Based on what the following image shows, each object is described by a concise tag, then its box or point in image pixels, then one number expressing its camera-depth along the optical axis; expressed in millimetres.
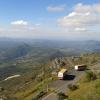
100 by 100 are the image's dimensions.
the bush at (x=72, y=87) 56888
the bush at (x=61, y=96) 46344
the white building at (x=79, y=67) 90500
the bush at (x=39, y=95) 57981
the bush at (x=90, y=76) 58900
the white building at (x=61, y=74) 77312
